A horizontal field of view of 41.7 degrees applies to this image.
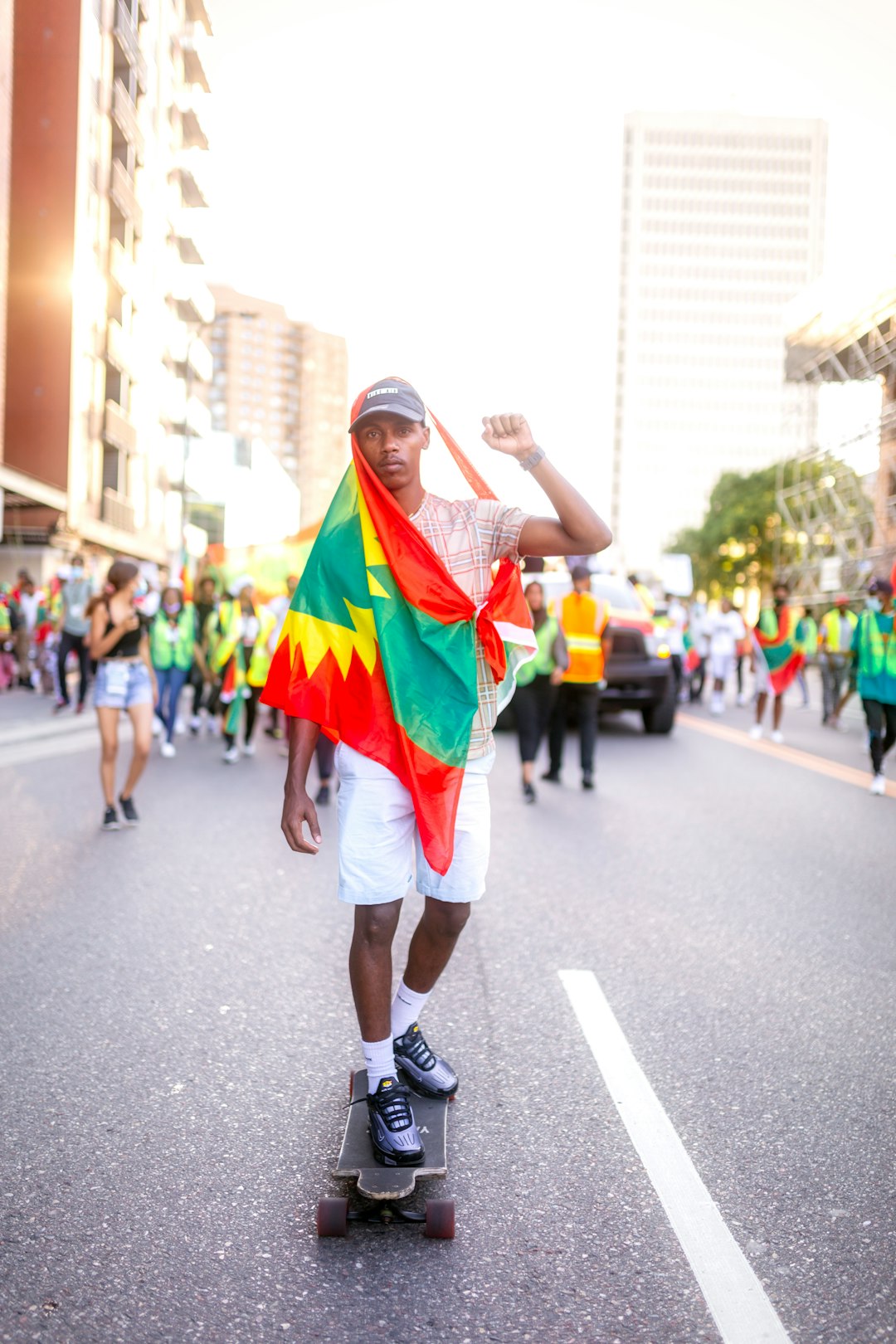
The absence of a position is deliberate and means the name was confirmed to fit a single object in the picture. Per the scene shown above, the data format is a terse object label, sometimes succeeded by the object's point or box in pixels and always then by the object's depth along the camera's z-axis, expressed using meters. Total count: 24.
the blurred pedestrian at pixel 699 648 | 21.49
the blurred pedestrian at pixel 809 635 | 15.35
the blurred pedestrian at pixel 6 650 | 19.09
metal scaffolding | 31.61
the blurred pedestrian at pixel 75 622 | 16.31
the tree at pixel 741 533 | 67.12
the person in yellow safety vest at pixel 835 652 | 18.09
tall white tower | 155.88
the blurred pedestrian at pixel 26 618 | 20.86
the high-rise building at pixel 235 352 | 184.88
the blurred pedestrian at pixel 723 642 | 19.92
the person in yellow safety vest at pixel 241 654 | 11.96
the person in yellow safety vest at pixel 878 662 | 10.36
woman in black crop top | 7.88
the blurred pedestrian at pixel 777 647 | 14.71
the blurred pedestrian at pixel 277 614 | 12.78
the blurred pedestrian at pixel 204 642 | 13.53
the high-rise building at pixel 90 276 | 34.53
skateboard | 2.57
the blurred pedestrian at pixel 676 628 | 19.98
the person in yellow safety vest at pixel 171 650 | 12.70
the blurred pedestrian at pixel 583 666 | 10.52
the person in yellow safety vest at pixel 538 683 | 9.90
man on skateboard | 2.92
